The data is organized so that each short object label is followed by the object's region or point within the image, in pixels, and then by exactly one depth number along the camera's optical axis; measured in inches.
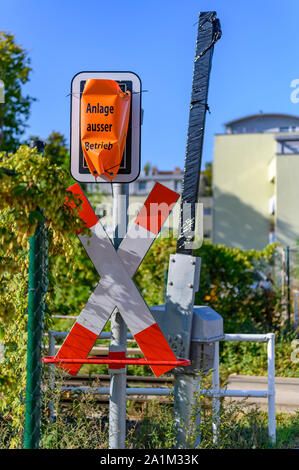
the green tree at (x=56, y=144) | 948.0
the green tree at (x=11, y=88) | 711.0
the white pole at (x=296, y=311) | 387.6
